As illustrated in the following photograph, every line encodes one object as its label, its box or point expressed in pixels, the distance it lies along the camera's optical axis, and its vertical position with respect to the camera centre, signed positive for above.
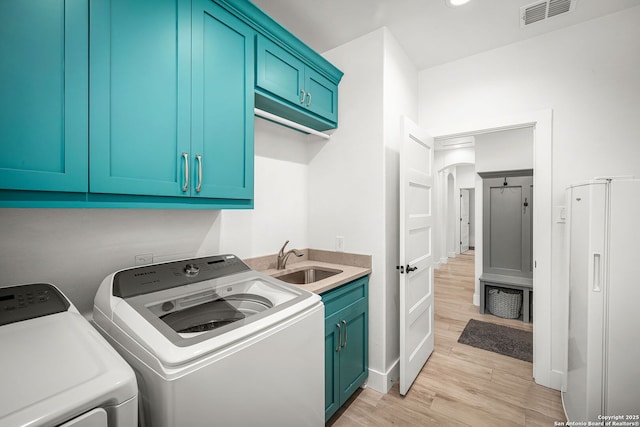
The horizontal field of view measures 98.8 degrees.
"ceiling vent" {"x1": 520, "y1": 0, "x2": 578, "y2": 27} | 1.82 +1.40
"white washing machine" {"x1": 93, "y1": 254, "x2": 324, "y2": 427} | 0.76 -0.43
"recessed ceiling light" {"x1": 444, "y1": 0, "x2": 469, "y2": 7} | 1.79 +1.39
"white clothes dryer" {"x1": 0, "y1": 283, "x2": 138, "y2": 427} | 0.52 -0.36
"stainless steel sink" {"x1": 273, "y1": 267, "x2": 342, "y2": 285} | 2.16 -0.50
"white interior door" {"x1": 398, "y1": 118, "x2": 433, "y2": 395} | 1.99 -0.31
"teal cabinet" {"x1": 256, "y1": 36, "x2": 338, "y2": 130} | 1.67 +0.86
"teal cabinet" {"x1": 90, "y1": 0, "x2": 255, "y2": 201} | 1.05 +0.51
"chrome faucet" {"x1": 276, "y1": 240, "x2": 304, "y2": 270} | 2.12 -0.36
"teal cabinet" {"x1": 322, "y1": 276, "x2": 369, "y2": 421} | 1.71 -0.88
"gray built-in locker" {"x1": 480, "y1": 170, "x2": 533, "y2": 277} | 3.69 -0.15
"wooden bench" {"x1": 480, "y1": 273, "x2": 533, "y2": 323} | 3.37 -0.91
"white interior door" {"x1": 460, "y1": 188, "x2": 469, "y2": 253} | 8.67 -0.21
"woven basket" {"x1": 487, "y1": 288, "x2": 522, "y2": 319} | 3.46 -1.14
